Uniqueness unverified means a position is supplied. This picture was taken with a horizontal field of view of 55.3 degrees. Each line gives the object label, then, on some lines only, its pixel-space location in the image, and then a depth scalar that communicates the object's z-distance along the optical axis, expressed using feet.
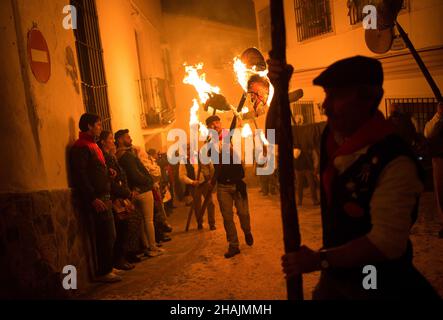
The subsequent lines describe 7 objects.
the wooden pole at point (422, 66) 19.45
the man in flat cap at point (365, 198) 6.66
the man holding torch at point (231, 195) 22.81
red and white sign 16.83
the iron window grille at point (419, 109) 31.19
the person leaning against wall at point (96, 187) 19.06
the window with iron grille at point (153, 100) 42.14
